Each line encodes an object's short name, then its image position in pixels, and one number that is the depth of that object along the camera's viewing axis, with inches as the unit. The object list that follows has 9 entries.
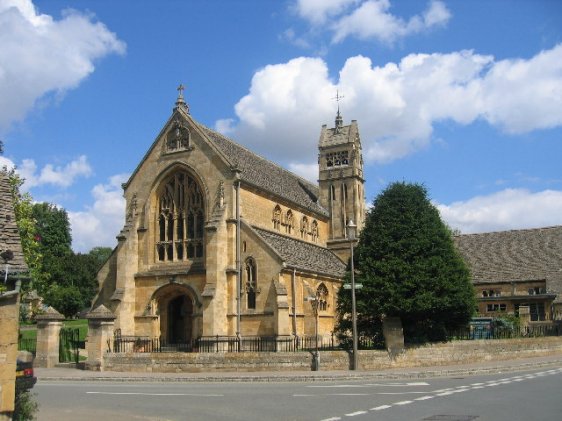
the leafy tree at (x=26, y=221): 1403.8
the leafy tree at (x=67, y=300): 2984.7
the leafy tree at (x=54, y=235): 3304.6
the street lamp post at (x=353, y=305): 1048.2
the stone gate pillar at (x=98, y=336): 1196.5
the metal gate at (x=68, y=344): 1368.1
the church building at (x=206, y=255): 1429.6
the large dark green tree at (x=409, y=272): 1138.7
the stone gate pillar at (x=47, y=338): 1283.2
